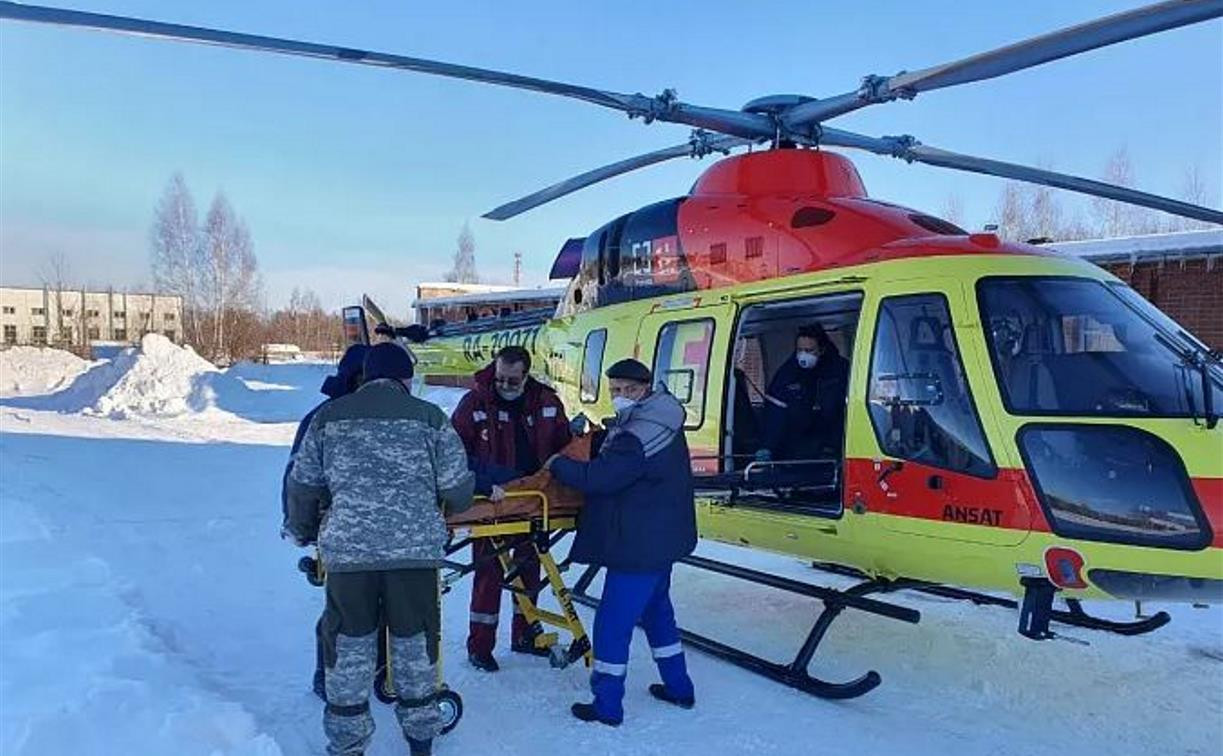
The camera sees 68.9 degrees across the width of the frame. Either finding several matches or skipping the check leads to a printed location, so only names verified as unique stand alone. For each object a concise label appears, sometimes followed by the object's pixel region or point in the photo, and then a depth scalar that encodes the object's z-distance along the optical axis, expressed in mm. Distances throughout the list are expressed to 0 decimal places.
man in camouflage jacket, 3361
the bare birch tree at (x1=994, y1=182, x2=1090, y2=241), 34750
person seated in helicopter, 5293
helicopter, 3529
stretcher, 4043
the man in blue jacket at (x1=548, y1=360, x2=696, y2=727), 4000
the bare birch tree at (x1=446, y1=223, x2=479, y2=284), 56656
